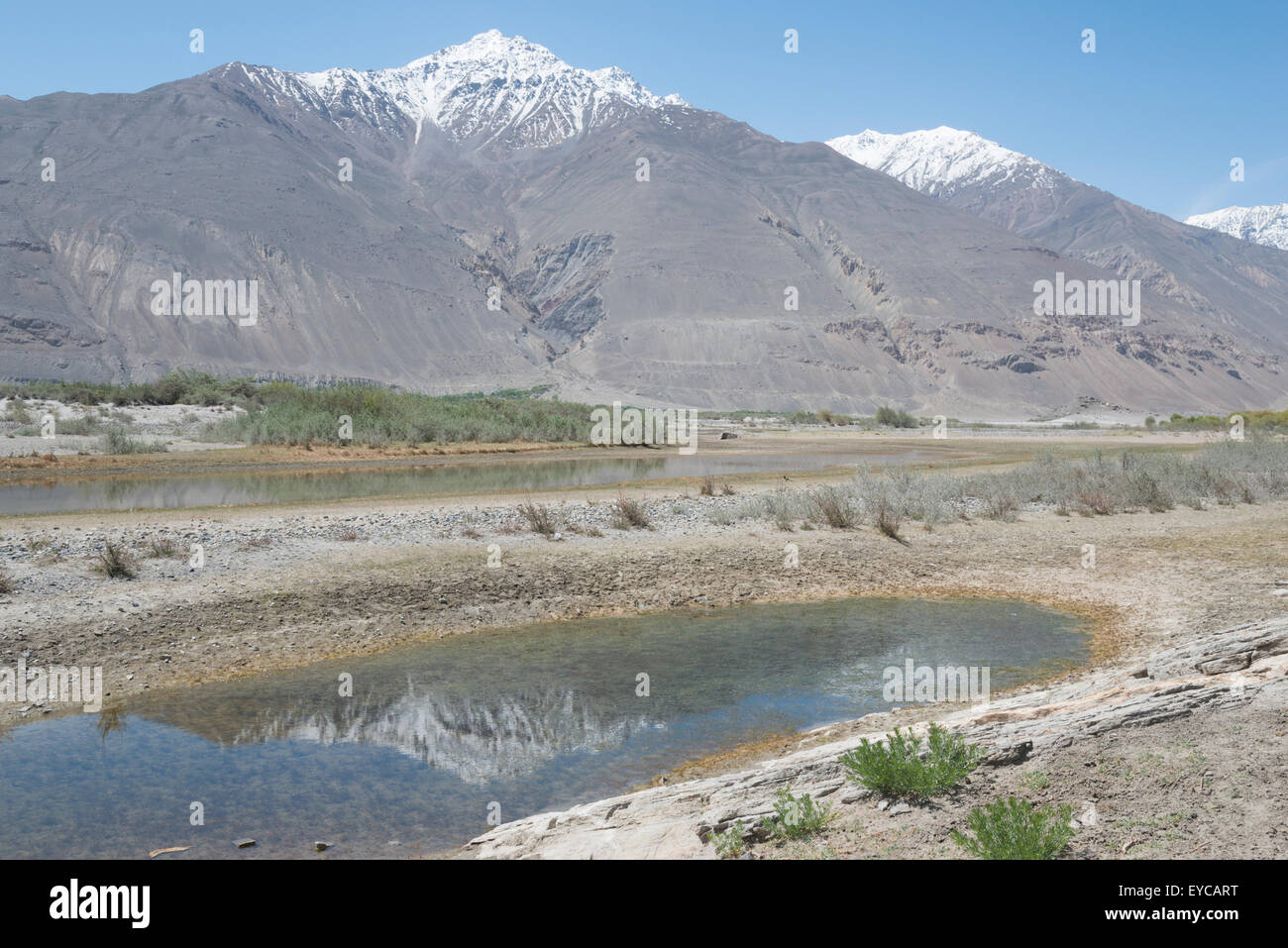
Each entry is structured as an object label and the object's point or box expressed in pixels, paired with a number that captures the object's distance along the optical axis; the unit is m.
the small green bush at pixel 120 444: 31.62
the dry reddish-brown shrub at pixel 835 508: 18.16
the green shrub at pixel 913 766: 4.98
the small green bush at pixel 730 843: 4.56
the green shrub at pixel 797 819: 4.78
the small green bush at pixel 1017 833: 3.97
